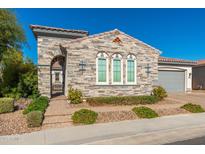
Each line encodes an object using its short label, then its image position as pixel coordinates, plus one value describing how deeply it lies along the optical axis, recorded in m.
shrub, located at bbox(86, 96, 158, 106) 9.96
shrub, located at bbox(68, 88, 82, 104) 9.87
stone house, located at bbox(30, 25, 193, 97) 10.64
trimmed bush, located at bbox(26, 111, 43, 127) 6.11
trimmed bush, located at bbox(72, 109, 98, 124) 6.77
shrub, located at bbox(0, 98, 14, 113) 7.94
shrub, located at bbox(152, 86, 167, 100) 11.81
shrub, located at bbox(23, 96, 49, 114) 7.60
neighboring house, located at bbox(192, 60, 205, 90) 21.66
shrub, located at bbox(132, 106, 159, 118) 7.75
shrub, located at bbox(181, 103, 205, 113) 8.98
